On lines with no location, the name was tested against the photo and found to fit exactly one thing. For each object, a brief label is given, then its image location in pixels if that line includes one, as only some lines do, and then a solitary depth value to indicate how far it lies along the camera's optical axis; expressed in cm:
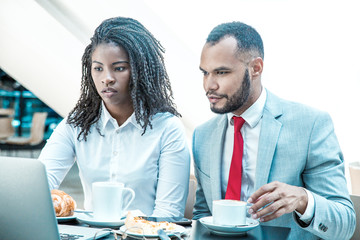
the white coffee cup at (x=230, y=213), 119
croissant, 133
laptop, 92
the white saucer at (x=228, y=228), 117
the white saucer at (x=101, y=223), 125
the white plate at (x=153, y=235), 113
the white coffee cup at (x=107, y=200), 126
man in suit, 154
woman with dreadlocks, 179
